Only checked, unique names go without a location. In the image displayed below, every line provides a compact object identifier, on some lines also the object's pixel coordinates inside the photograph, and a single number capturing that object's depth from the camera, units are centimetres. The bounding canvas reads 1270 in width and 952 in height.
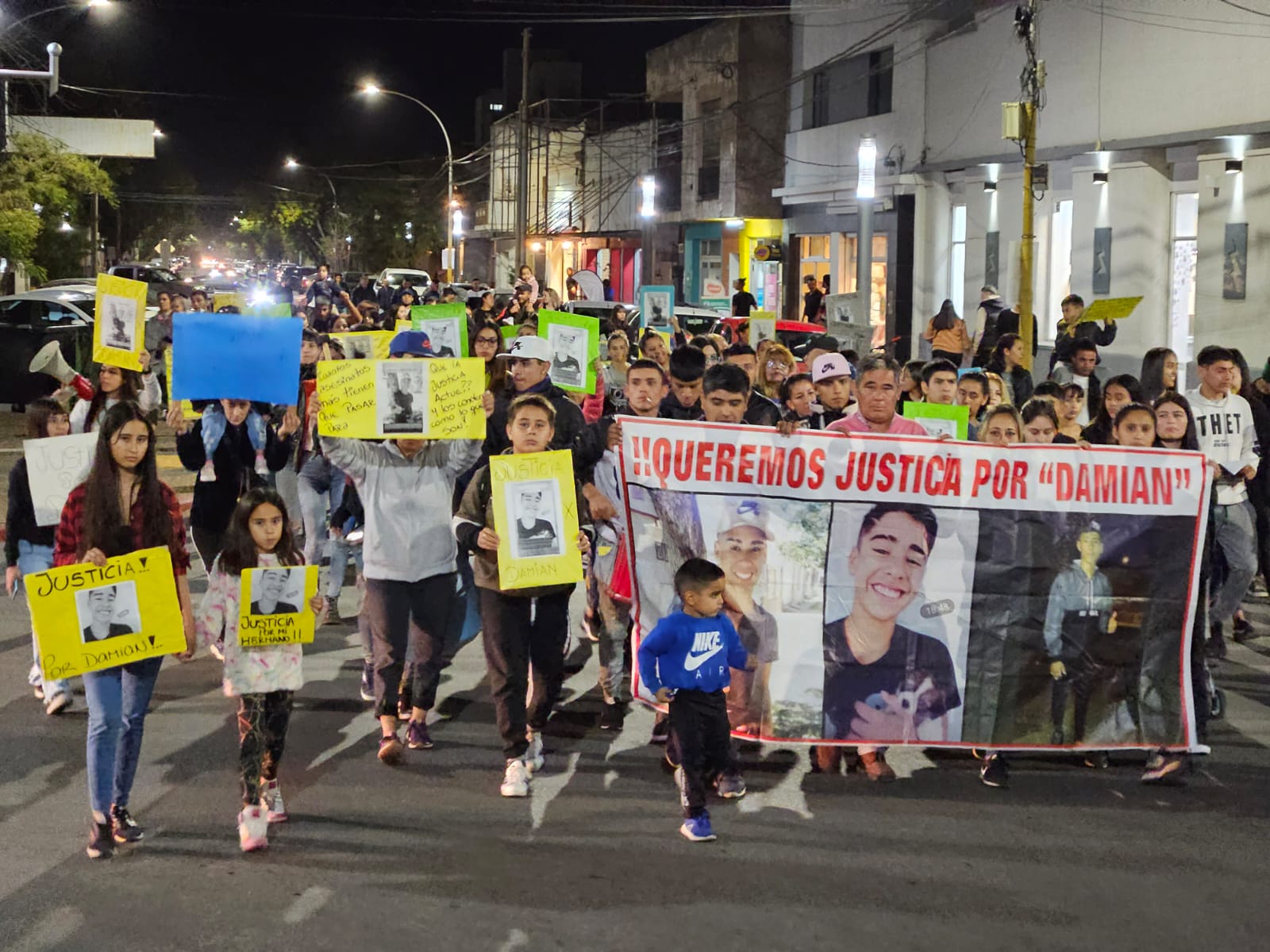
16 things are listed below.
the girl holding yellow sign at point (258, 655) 604
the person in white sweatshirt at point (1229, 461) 884
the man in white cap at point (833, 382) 883
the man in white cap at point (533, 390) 779
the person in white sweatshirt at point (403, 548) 710
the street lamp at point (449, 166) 4400
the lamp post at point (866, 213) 3083
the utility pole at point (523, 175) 3550
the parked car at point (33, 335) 2362
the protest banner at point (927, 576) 692
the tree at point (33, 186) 2797
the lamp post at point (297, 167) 9106
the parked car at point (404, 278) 4728
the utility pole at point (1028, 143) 2031
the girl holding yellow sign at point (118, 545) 595
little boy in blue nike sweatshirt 619
